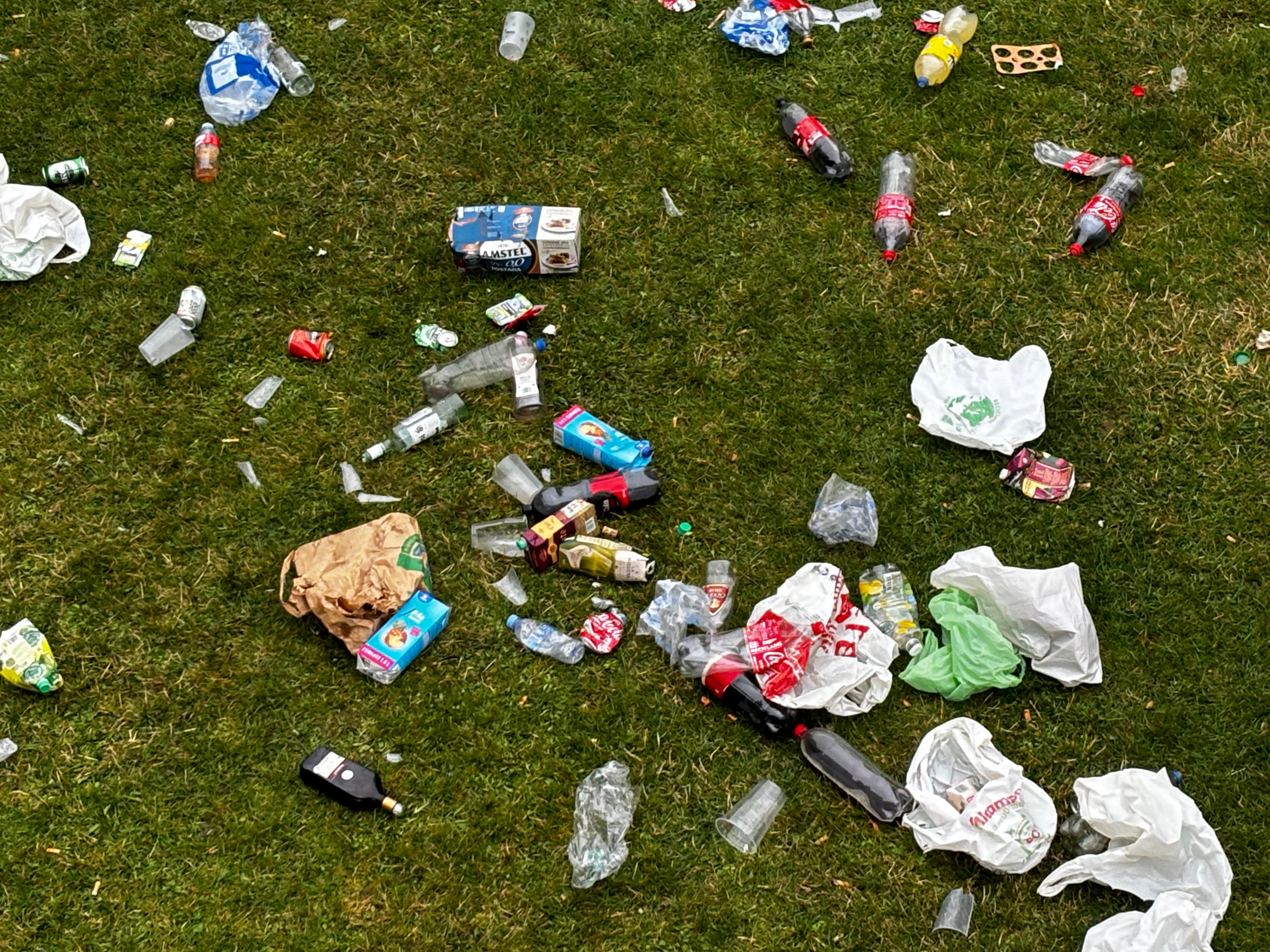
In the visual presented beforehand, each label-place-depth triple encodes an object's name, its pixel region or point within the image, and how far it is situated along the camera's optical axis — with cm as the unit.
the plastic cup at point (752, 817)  385
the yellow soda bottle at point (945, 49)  590
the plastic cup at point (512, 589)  437
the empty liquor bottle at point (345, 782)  388
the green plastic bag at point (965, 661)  411
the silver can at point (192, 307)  507
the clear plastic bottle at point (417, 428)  473
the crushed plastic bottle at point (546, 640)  421
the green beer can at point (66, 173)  556
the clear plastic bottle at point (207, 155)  560
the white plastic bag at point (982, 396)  473
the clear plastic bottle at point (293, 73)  593
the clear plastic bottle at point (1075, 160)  558
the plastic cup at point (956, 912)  368
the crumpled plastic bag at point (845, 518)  449
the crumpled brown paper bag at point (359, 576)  418
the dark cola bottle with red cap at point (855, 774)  388
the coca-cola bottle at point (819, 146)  559
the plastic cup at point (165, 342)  502
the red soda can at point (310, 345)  498
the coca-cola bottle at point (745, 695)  402
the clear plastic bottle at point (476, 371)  496
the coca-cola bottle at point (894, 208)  536
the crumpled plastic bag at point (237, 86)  581
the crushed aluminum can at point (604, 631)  423
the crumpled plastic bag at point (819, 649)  404
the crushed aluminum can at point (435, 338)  506
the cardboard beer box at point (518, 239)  516
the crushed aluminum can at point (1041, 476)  461
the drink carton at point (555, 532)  435
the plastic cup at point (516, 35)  606
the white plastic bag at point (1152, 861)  358
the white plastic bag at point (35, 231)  526
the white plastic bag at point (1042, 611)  412
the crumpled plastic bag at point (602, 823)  378
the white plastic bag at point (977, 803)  374
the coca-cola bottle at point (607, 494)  451
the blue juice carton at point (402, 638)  412
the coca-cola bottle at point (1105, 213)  530
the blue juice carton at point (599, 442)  466
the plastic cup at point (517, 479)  464
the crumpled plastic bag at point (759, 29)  604
